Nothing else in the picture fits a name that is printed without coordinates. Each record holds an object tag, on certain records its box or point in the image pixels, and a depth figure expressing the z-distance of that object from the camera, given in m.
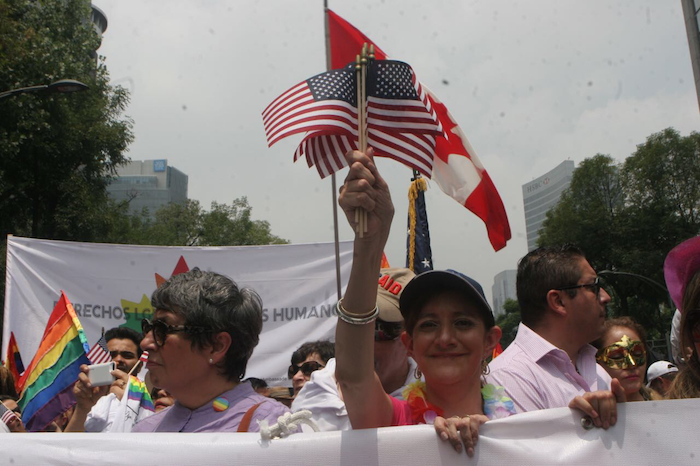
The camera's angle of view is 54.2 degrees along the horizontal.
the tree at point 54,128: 15.36
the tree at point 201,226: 44.62
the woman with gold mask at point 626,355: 3.35
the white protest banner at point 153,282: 6.04
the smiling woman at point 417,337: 1.65
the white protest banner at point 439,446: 1.82
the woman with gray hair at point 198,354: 2.33
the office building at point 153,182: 127.81
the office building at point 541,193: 129.00
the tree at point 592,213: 33.88
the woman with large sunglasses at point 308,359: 4.13
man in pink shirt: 2.54
